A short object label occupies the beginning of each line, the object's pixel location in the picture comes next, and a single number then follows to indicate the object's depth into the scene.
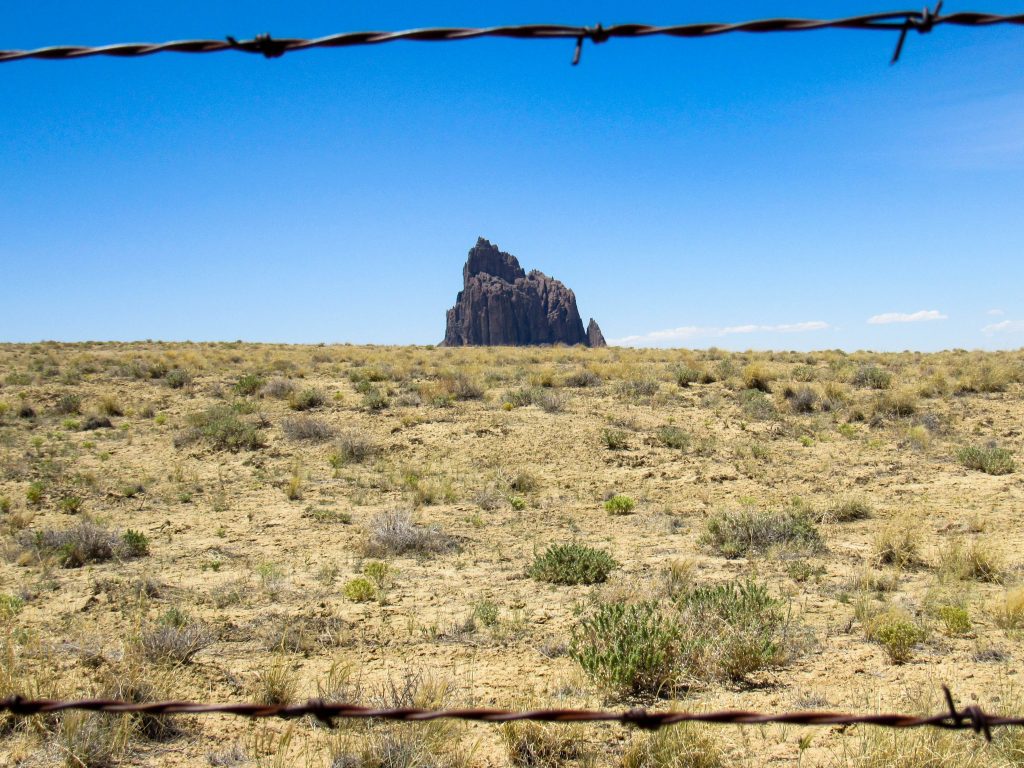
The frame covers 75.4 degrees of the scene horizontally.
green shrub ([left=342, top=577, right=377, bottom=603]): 7.41
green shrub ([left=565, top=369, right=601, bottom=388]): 22.69
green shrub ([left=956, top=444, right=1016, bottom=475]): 12.60
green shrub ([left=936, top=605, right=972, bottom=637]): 6.03
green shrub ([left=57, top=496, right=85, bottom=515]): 11.14
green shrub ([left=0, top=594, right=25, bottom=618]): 6.66
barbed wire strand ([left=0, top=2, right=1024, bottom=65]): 2.18
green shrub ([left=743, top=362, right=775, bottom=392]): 21.86
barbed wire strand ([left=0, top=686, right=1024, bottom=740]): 1.96
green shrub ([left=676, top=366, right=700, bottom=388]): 22.56
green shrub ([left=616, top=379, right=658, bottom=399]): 20.58
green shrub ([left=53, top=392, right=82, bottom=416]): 18.67
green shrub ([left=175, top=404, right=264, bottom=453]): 15.41
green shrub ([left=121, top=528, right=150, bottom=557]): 9.00
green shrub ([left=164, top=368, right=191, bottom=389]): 22.14
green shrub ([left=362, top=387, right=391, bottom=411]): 18.84
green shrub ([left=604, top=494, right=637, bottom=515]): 11.38
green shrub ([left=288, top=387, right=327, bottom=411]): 18.81
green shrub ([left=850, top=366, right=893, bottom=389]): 21.69
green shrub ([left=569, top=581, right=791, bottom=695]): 5.18
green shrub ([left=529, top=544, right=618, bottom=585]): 7.86
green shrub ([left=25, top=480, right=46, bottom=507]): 11.48
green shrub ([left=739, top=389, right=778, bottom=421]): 18.09
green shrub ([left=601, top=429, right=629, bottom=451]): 15.26
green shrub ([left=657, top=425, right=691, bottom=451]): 15.39
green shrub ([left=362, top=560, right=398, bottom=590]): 7.87
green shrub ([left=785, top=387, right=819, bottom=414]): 19.08
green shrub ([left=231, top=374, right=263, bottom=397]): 20.97
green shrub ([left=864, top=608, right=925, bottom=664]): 5.57
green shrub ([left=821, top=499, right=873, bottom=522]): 10.50
